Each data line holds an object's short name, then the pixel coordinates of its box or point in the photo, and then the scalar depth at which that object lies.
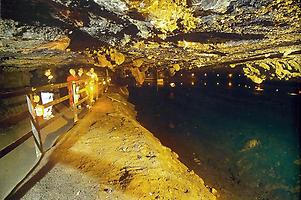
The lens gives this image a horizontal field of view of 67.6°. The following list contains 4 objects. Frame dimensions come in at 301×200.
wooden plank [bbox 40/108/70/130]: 4.74
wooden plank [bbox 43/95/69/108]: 4.95
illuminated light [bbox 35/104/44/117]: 4.99
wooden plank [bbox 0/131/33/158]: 3.33
